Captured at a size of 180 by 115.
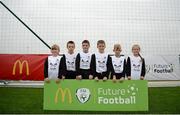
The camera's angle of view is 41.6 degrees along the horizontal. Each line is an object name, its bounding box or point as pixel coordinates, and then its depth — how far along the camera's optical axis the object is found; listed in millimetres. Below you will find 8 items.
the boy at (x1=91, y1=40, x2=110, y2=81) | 4220
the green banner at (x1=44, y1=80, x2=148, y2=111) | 3938
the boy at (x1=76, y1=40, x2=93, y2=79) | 4234
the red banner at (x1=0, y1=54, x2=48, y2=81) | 8310
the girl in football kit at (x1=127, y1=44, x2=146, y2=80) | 4425
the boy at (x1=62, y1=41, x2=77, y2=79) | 4302
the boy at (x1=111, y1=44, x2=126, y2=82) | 4299
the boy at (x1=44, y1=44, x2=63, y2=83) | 4274
